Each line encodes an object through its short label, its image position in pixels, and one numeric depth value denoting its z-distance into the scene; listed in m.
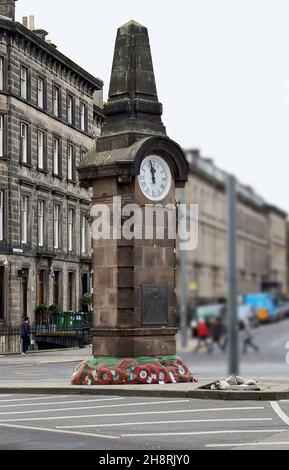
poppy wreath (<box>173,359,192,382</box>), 20.07
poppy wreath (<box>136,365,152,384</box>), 22.50
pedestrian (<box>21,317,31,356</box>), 46.00
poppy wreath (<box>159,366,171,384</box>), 22.59
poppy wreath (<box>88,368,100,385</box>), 22.56
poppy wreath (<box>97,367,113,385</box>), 22.47
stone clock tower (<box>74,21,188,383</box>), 22.69
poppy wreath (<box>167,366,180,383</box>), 22.09
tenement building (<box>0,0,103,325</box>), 53.94
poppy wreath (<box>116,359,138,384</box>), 22.53
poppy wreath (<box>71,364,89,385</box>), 22.81
